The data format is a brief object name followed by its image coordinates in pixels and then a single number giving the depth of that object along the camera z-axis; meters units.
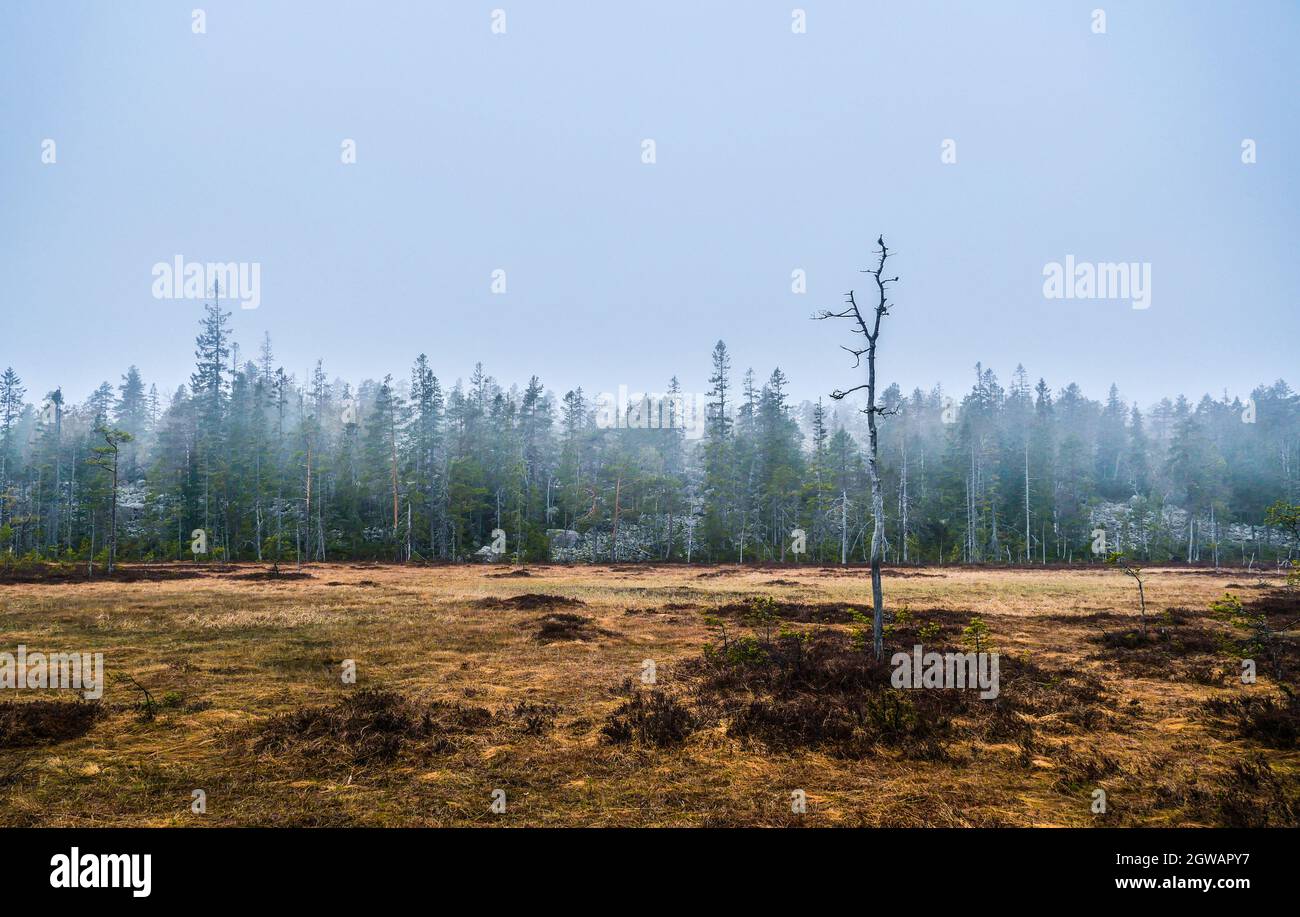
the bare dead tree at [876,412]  11.48
